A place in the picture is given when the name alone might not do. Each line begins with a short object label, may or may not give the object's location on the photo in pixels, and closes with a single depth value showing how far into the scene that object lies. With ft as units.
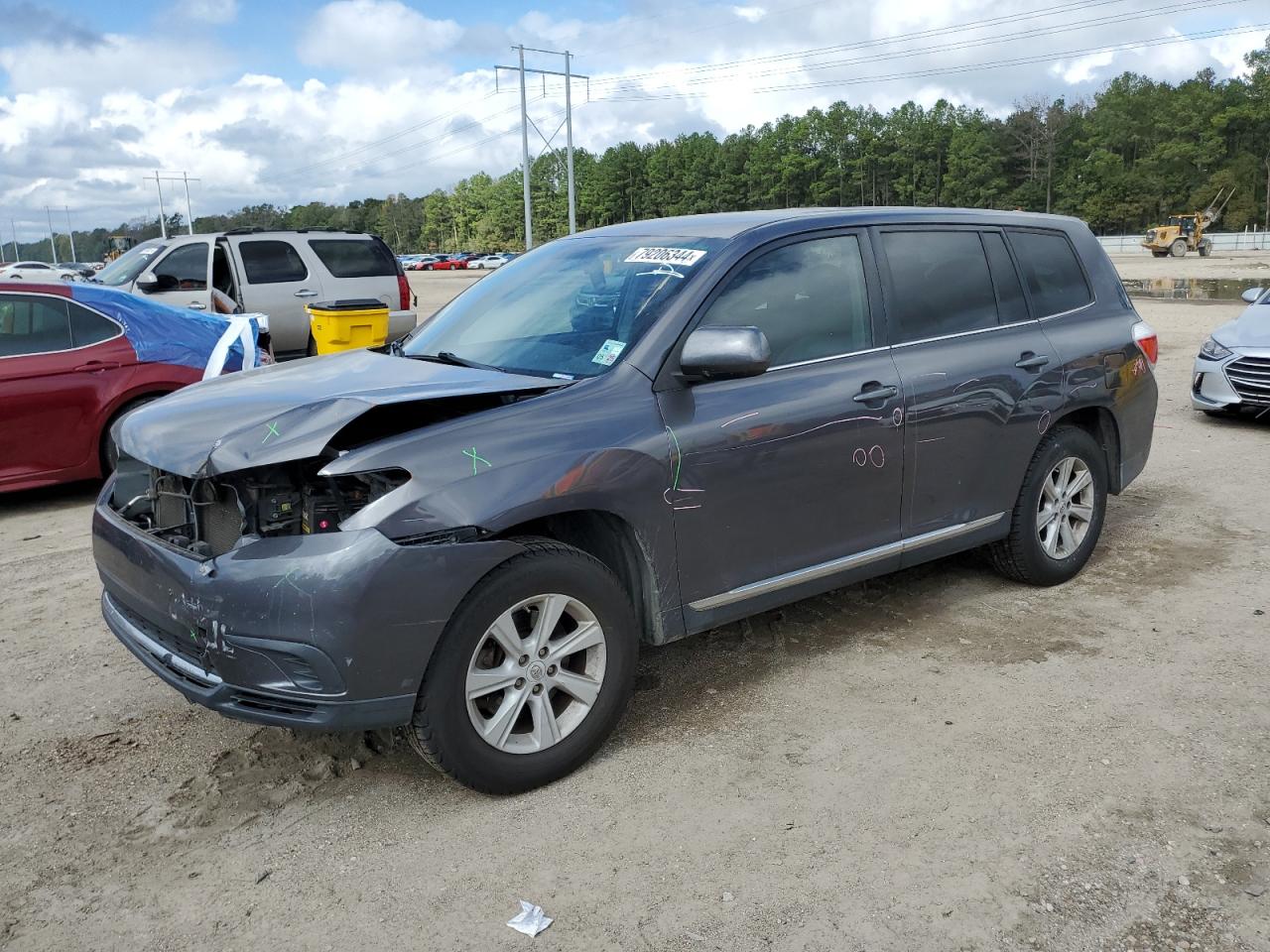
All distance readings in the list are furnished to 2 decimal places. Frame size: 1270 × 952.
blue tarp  24.72
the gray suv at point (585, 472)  9.89
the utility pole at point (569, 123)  166.58
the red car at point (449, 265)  283.53
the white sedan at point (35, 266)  146.09
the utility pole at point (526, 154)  168.66
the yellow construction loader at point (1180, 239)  172.76
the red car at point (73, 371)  22.79
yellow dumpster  29.55
